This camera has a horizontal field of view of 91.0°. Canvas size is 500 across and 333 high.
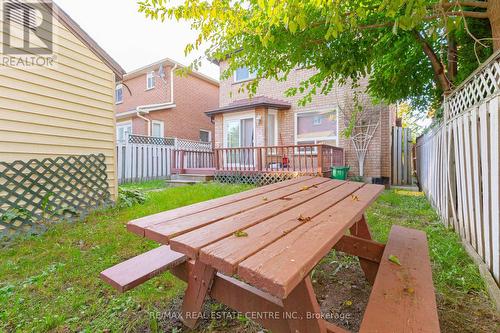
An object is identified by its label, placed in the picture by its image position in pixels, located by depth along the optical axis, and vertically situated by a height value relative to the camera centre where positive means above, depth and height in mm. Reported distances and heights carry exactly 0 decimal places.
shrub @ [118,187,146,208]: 5314 -631
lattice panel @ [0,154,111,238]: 3617 -346
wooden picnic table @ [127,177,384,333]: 861 -310
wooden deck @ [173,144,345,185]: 7441 +138
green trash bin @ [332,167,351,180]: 7441 -110
